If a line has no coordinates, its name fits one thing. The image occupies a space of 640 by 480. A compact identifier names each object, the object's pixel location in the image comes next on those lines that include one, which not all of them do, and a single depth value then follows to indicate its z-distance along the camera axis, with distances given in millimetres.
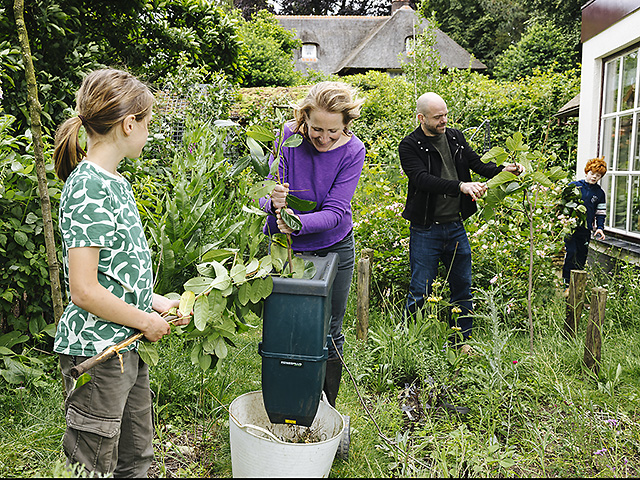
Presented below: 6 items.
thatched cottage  25906
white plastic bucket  1838
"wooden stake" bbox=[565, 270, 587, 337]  3516
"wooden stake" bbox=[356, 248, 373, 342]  3770
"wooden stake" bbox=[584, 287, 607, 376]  3166
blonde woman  2254
